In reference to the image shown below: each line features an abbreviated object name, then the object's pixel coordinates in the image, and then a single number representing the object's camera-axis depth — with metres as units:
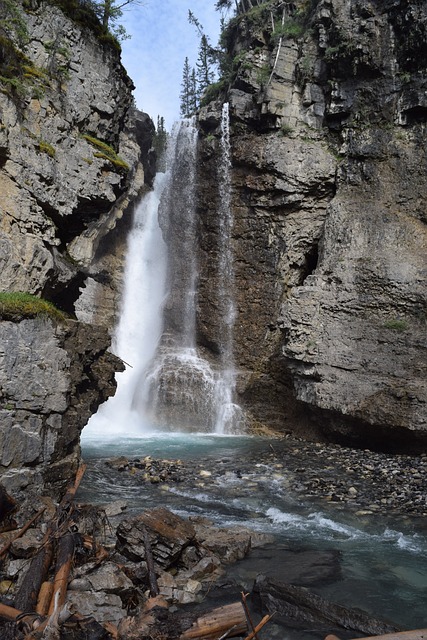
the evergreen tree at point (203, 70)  48.30
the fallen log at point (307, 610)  5.09
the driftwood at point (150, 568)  5.77
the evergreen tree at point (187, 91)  53.68
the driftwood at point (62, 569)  5.04
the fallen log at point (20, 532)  6.30
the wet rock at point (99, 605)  5.06
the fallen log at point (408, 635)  3.16
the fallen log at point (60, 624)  4.27
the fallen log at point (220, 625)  4.18
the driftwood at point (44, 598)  4.84
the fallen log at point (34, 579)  4.86
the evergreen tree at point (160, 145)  46.56
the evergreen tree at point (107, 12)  14.35
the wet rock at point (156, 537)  6.51
